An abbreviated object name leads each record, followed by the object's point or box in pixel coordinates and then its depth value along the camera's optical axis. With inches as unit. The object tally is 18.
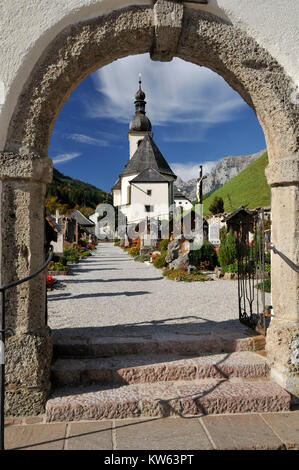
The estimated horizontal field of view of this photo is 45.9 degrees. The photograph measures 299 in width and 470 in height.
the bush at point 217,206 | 1791.3
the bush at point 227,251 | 455.2
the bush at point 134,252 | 831.3
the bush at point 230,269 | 423.0
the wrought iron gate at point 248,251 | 155.3
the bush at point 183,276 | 402.6
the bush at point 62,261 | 519.1
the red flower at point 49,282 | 348.7
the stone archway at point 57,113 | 122.6
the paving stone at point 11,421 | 113.0
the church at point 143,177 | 1555.1
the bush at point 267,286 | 320.3
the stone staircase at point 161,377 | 115.8
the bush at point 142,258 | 674.2
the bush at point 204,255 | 487.2
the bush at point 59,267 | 478.1
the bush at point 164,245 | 663.1
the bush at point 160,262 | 536.7
